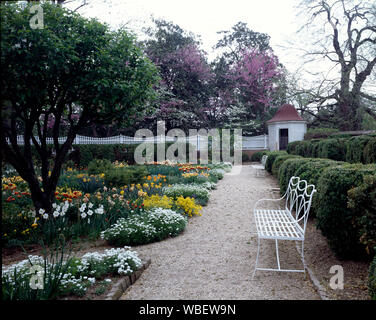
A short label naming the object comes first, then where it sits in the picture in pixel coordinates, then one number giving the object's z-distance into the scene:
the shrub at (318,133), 15.69
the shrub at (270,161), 11.88
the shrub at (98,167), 8.48
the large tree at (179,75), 19.31
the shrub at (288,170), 5.90
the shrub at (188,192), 6.48
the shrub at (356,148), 5.99
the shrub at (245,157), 19.87
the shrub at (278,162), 9.26
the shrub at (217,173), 10.63
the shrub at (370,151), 5.44
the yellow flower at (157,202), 5.17
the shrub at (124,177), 6.68
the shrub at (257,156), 19.48
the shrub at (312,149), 9.30
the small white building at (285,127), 19.67
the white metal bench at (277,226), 3.01
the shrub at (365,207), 2.59
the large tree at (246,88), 20.80
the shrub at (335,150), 7.77
